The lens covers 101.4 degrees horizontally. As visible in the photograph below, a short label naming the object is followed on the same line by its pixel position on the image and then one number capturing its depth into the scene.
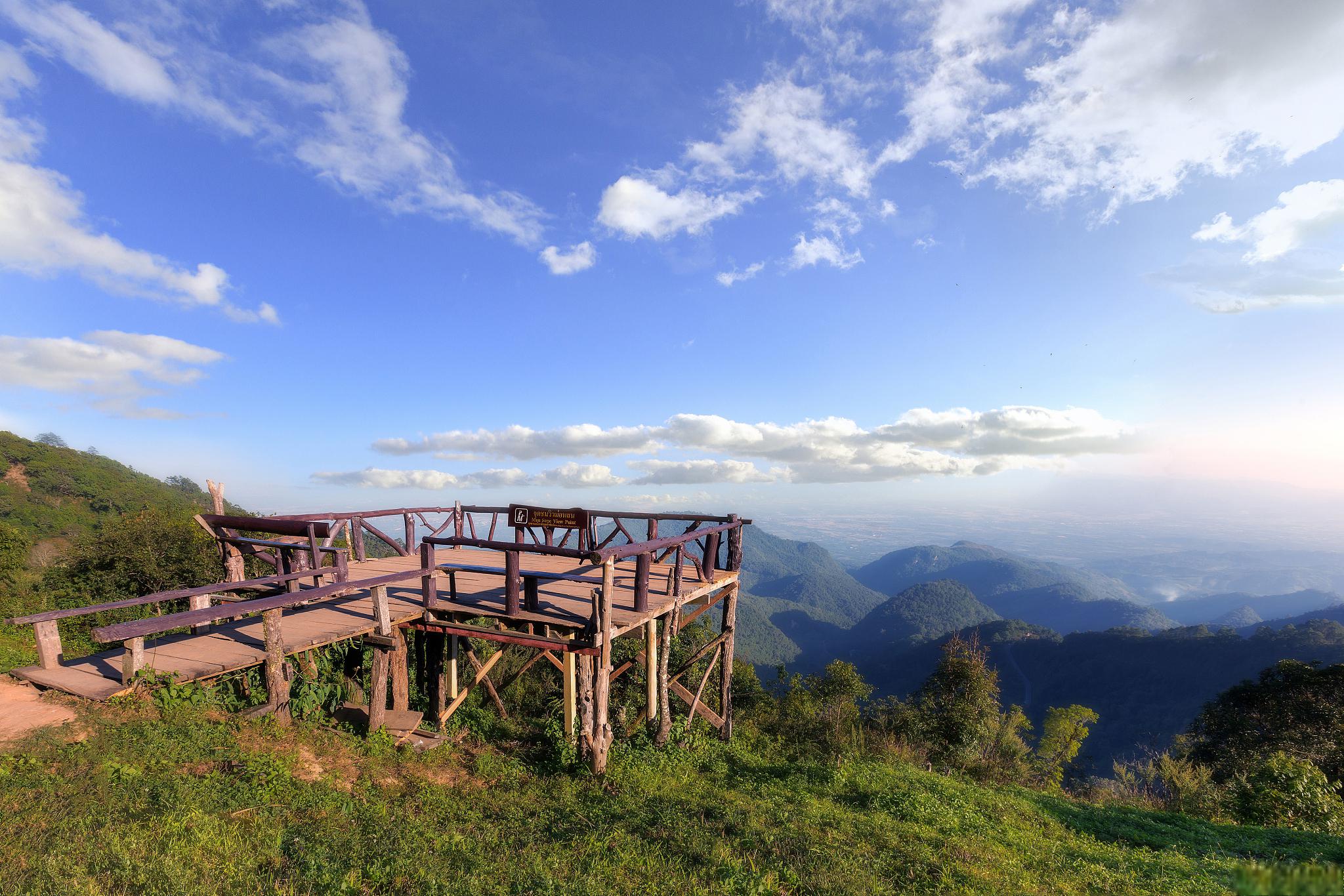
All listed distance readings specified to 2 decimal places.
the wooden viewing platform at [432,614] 7.57
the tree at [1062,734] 42.59
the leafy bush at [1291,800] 11.59
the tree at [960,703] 29.33
